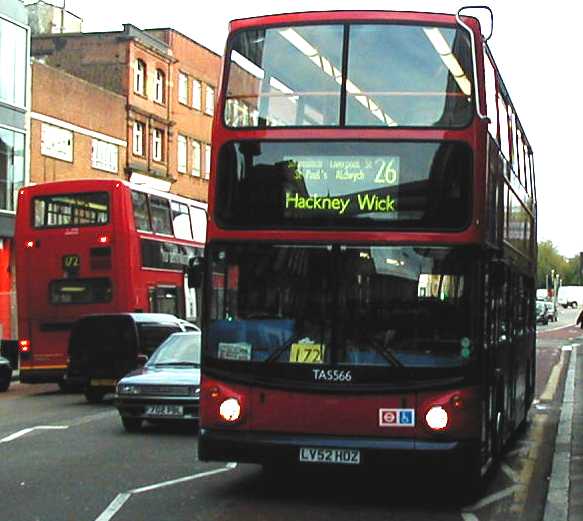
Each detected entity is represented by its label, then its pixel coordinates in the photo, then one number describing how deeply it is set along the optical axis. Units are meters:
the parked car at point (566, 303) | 134.25
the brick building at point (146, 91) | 47.47
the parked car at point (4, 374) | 24.09
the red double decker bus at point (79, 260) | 23.05
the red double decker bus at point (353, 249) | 9.07
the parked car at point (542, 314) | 77.60
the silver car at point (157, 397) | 14.72
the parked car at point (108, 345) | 20.47
